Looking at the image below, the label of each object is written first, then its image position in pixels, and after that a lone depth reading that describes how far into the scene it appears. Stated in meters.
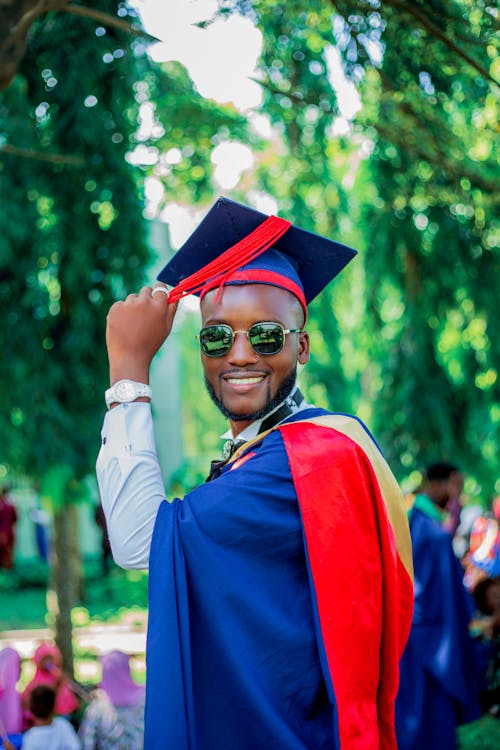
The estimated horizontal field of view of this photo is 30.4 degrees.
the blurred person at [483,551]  7.32
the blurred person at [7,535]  15.31
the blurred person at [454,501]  6.45
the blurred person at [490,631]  6.09
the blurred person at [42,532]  17.52
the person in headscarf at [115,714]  4.80
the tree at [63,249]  5.92
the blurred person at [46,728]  4.56
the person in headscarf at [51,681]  4.95
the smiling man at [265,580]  1.99
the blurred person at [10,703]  4.89
